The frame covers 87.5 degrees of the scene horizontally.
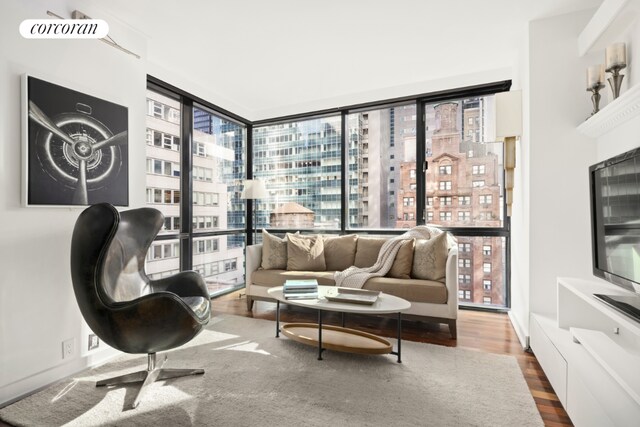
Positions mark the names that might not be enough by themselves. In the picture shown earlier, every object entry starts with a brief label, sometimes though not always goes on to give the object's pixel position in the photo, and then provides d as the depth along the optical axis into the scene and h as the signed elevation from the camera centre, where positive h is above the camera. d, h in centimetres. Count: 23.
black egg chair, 185 -53
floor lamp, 455 +33
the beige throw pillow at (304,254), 382 -46
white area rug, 176 -107
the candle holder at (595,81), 227 +92
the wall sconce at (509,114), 289 +88
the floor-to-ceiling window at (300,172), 471 +63
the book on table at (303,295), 267 -65
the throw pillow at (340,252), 392 -44
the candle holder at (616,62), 205 +94
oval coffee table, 238 -96
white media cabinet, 133 -71
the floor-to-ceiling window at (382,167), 425 +63
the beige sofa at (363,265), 300 -59
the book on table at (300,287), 273 -59
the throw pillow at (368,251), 379 -42
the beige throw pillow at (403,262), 338 -49
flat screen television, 150 -5
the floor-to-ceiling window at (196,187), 369 +34
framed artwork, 210 +46
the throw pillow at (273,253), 389 -46
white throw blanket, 333 -52
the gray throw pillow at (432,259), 320 -43
